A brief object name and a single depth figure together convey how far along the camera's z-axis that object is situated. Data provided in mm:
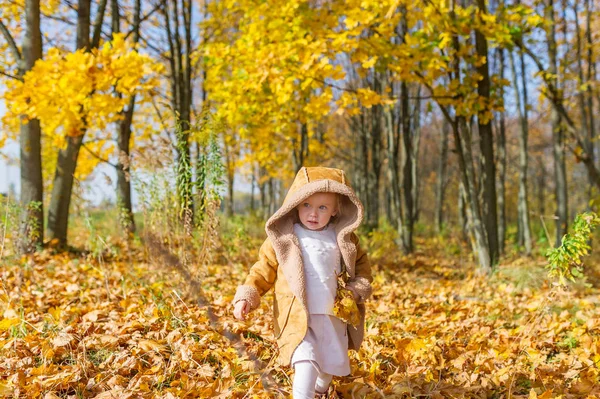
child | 2232
